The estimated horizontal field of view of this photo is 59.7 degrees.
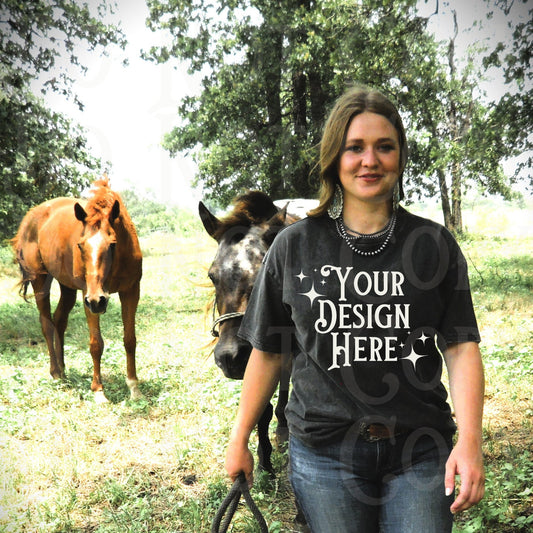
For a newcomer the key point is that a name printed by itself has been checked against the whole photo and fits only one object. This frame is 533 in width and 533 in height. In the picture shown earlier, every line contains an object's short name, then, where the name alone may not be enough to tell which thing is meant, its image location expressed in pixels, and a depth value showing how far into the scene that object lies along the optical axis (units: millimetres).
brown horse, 4789
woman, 1362
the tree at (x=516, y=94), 6785
